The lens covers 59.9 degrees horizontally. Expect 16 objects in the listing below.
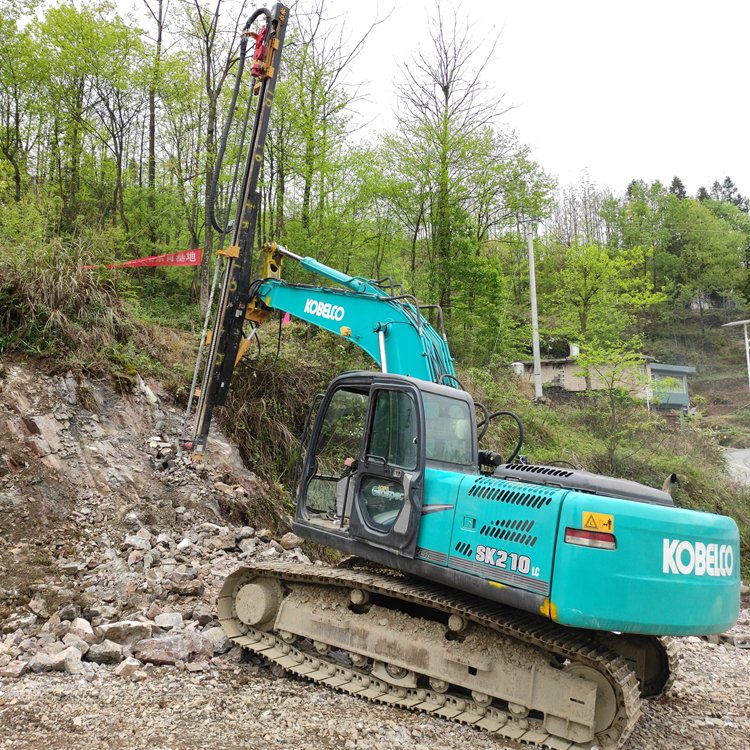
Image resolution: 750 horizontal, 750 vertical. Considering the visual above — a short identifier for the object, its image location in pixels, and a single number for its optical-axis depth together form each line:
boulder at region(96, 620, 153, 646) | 4.79
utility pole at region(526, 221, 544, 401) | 22.77
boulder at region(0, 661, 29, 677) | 4.23
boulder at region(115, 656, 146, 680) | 4.40
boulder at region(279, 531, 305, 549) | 7.21
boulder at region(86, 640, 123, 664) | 4.57
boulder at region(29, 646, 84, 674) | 4.35
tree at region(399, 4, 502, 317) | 20.12
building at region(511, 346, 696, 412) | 17.98
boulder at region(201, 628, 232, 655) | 5.11
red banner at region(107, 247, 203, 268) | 9.12
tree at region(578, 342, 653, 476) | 17.27
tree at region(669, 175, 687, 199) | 68.44
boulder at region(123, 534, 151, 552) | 6.17
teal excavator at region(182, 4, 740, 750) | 3.88
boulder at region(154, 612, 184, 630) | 5.13
